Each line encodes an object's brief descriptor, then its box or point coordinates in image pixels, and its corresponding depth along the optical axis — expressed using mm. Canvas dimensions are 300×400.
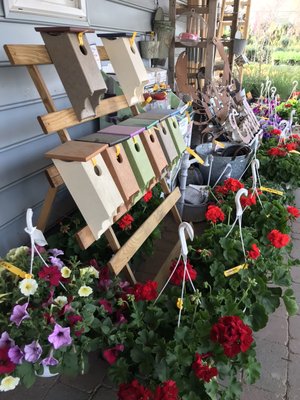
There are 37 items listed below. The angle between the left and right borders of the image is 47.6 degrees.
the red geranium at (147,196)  1899
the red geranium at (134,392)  1032
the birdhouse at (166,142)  1698
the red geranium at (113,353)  1180
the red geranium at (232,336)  1034
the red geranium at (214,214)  1704
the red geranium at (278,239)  1521
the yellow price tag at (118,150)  1342
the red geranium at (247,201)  1795
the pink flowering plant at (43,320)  1088
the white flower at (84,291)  1230
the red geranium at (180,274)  1338
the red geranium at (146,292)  1306
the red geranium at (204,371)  1031
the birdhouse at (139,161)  1421
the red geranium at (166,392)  968
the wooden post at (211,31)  3256
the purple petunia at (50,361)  1091
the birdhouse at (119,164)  1303
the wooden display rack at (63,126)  1285
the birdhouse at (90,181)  1188
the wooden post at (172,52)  3381
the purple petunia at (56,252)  1370
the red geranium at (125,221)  1713
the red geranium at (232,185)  2055
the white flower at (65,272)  1273
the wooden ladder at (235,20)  4363
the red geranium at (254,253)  1431
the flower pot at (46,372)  1126
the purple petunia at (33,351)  1077
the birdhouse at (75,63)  1286
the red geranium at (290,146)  2736
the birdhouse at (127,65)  1667
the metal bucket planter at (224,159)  2556
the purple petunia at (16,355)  1077
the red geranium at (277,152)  2639
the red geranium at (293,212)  1830
